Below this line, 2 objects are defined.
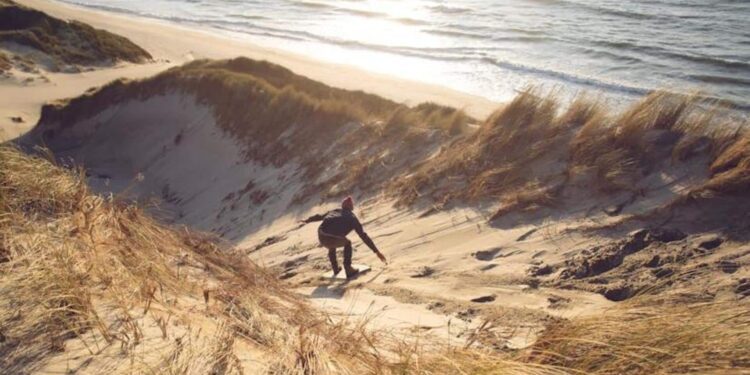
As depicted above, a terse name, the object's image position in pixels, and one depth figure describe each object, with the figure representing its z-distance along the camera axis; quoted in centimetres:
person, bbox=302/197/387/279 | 803
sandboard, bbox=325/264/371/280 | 805
